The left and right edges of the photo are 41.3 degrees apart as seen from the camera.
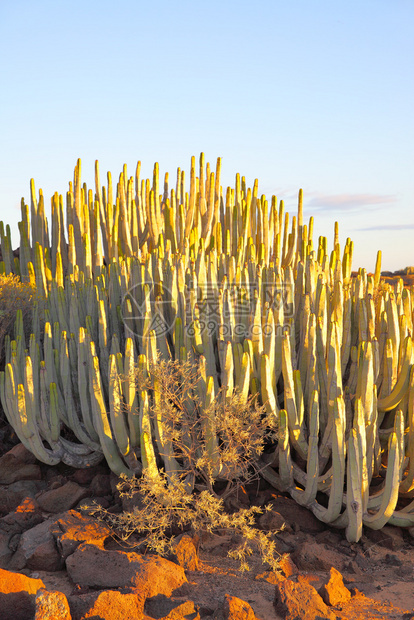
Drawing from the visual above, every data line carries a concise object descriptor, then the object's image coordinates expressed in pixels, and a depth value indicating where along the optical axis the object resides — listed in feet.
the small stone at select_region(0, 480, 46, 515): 16.03
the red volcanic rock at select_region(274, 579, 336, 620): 10.90
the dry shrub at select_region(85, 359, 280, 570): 13.14
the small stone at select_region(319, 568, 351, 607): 11.66
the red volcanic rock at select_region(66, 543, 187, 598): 11.41
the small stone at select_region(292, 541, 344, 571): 13.19
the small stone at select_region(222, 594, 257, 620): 10.32
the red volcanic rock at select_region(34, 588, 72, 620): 9.95
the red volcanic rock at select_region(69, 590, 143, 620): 10.42
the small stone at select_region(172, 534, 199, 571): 12.70
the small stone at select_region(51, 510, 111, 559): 13.01
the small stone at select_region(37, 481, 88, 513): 15.56
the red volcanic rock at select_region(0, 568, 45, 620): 10.76
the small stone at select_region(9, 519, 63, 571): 13.10
